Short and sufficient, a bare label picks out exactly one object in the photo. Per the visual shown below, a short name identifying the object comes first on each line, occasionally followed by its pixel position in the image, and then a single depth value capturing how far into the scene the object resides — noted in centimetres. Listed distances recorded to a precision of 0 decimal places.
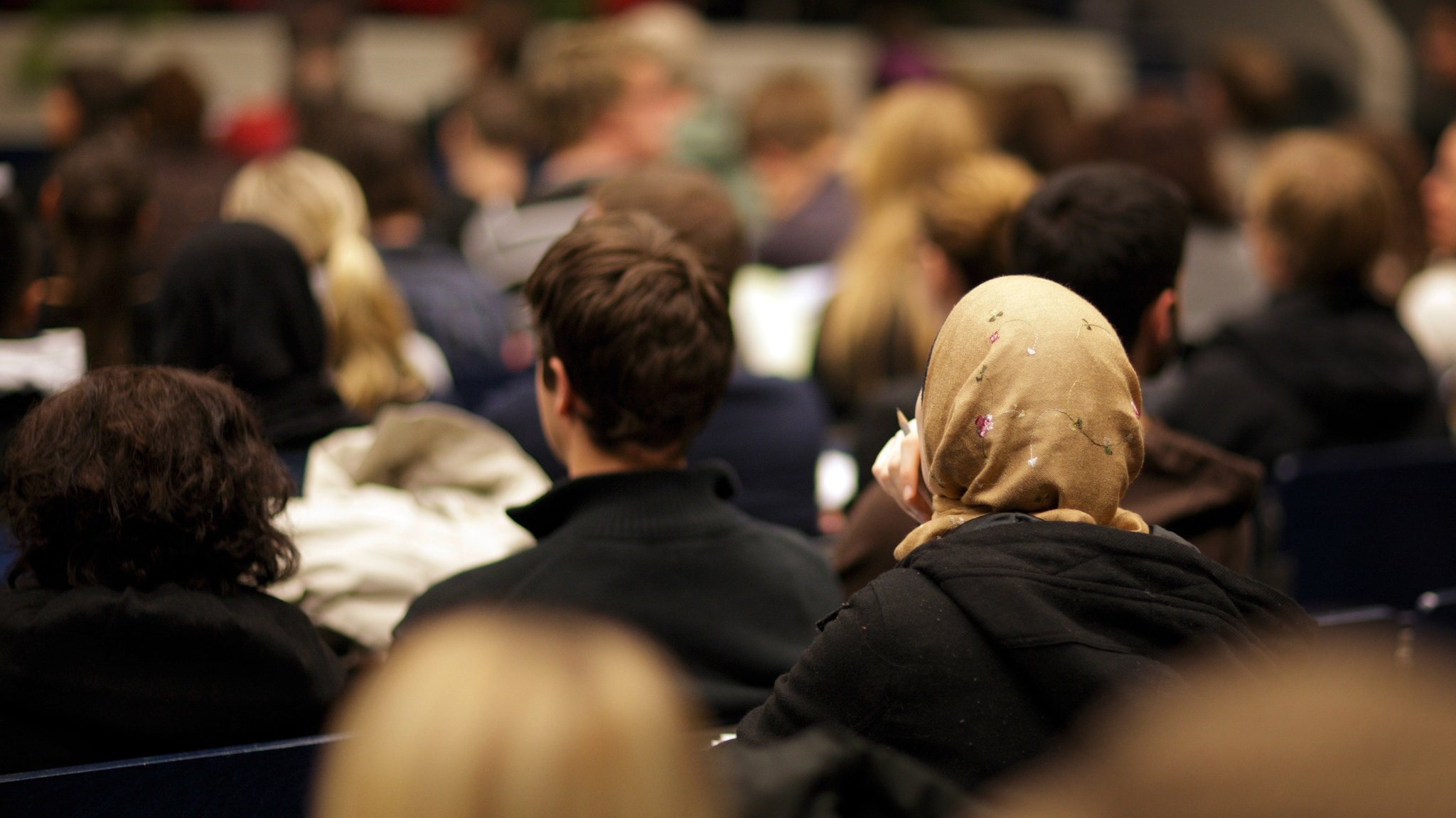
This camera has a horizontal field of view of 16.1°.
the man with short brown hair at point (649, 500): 468
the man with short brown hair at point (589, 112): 692
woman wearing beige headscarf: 437
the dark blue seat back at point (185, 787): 447
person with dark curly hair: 454
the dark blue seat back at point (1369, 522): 540
